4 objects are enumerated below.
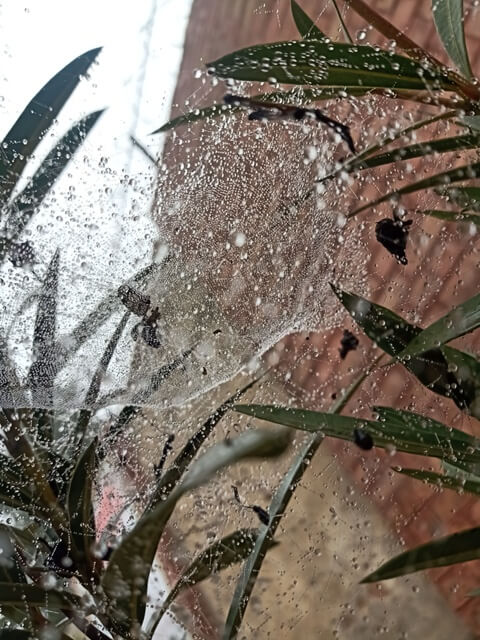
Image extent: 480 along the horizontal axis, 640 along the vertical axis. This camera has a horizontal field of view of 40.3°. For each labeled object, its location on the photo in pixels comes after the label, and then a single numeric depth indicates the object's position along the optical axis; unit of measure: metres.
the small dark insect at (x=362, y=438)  0.28
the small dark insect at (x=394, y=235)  0.30
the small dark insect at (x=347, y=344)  0.30
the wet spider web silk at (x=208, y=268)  0.32
